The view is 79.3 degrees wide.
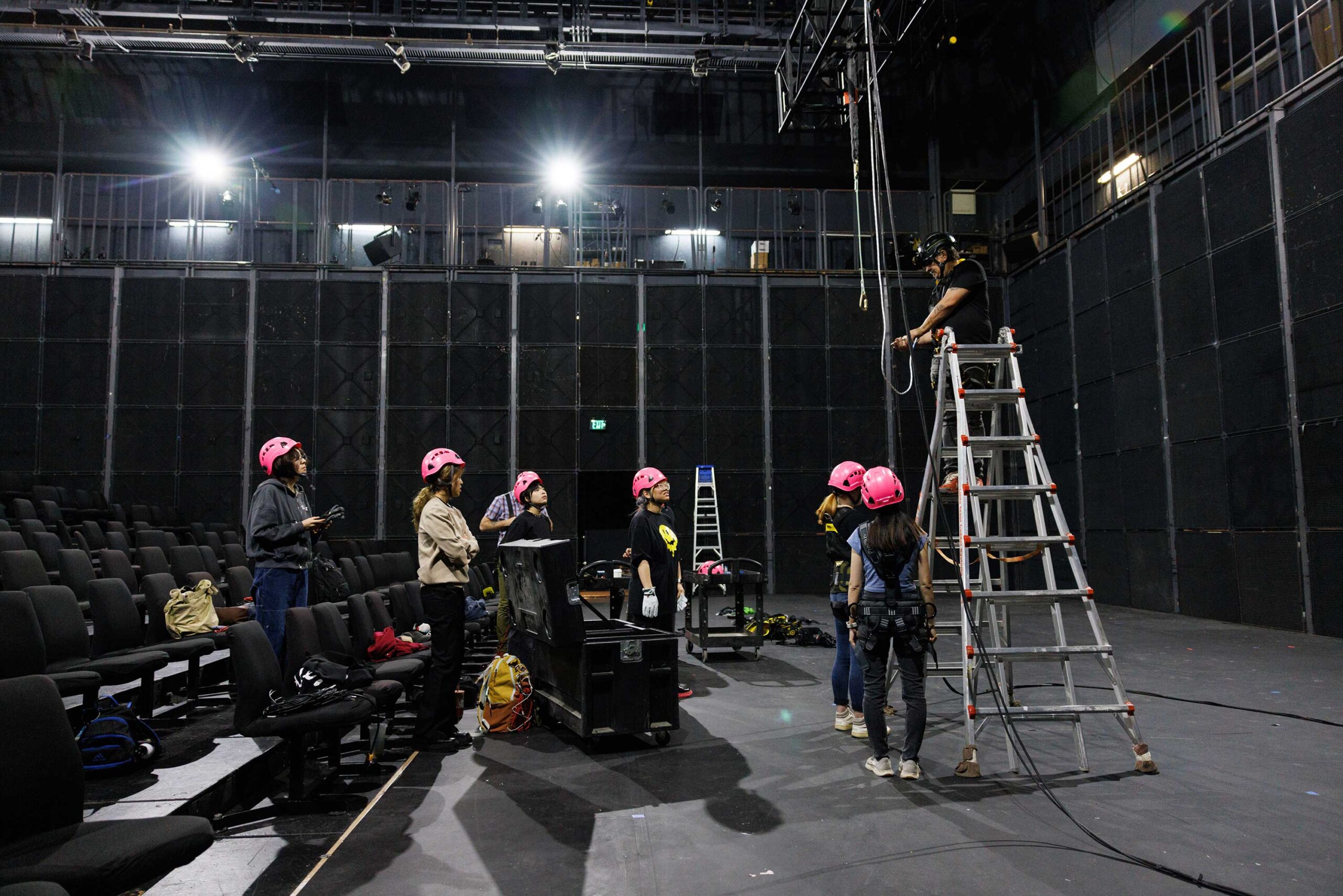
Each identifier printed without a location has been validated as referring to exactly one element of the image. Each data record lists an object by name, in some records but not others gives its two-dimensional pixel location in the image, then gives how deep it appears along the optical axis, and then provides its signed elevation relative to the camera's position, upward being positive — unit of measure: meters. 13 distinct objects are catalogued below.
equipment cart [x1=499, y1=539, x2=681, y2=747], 5.09 -0.94
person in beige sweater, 5.23 -0.59
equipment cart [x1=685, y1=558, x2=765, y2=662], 8.30 -1.04
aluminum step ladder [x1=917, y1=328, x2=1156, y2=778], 4.42 -0.20
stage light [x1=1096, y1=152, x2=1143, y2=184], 13.37 +5.74
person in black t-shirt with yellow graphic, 6.52 -0.29
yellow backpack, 5.71 -1.27
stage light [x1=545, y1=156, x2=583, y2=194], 18.14 +7.78
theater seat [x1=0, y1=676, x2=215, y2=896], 2.29 -0.94
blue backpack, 3.90 -1.07
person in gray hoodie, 5.23 -0.12
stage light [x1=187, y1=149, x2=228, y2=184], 16.91 +7.65
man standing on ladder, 5.42 +1.44
